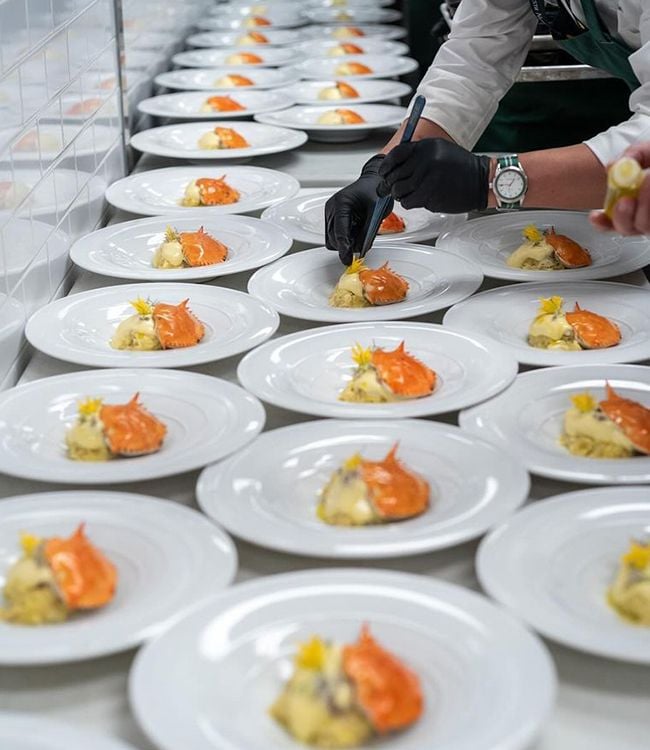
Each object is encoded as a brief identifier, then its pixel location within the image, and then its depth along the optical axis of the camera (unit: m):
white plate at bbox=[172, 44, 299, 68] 4.02
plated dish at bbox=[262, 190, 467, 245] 2.51
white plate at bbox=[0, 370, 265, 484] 1.53
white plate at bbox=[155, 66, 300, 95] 3.71
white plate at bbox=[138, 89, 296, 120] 3.36
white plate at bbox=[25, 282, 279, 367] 1.90
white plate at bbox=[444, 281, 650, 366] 1.90
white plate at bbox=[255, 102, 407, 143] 3.23
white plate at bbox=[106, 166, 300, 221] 2.67
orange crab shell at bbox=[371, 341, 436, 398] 1.77
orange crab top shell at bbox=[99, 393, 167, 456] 1.59
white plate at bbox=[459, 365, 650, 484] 1.52
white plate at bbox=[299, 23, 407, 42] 4.59
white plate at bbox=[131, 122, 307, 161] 3.03
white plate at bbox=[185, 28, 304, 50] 4.37
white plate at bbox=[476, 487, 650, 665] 1.19
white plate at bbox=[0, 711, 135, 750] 1.04
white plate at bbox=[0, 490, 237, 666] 1.17
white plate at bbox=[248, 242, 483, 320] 2.10
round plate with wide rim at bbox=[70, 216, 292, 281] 2.28
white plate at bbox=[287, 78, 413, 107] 3.63
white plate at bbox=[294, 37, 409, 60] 4.25
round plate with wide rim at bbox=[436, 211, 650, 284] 2.27
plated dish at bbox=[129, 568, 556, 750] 1.06
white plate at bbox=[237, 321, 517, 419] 1.70
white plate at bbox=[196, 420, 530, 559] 1.35
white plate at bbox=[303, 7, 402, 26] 4.86
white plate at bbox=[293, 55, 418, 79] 3.91
